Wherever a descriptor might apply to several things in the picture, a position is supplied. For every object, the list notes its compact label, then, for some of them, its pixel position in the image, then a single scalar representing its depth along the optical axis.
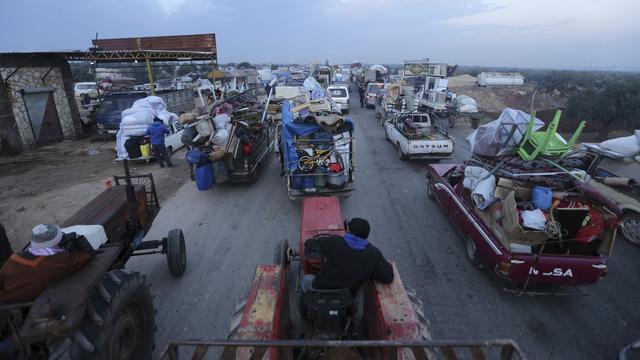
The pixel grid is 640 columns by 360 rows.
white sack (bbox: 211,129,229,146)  9.88
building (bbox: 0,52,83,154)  13.02
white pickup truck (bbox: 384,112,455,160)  11.24
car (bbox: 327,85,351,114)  22.28
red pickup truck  4.58
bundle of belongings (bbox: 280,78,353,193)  7.96
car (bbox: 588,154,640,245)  6.46
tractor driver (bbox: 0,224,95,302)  2.71
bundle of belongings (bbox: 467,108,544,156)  6.20
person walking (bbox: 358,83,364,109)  27.00
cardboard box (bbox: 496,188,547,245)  4.66
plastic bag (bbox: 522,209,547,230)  4.66
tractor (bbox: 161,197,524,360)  2.24
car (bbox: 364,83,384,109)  25.16
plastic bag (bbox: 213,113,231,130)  10.42
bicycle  8.14
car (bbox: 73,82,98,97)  29.91
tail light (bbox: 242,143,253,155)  9.32
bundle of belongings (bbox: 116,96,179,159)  11.06
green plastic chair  5.82
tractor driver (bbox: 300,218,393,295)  3.21
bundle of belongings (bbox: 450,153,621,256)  4.68
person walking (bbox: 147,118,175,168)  10.95
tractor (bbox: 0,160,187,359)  2.60
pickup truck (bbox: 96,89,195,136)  15.19
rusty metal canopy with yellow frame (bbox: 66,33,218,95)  21.16
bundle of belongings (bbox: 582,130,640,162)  7.02
